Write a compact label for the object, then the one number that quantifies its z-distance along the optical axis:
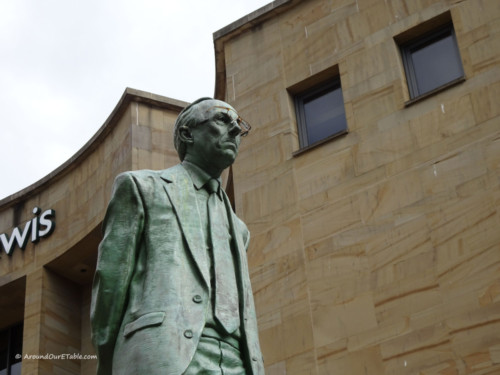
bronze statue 5.68
